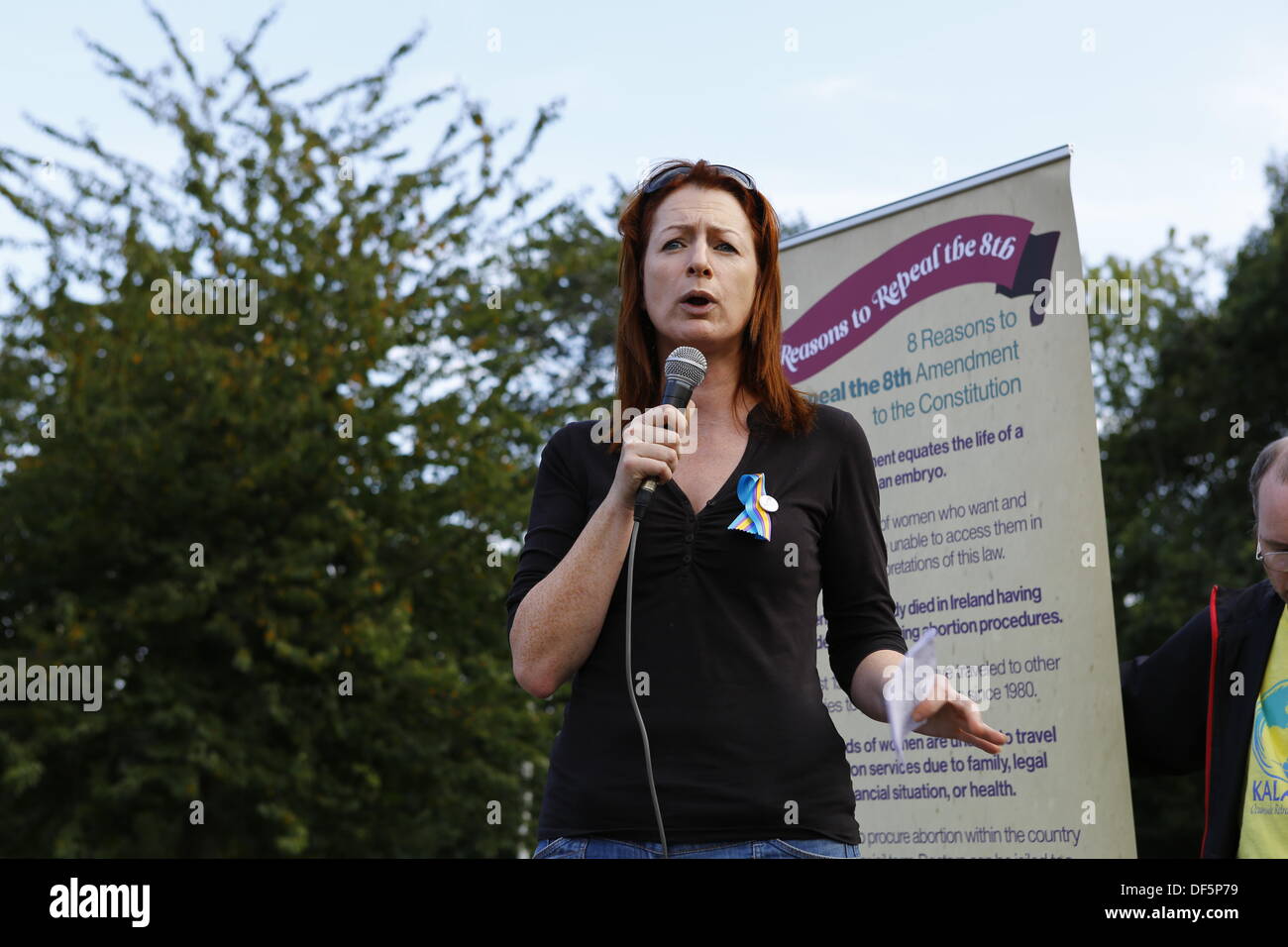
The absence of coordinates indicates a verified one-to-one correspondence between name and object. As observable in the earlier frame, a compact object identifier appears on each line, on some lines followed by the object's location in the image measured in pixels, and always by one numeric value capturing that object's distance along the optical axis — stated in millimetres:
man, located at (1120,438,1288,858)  3051
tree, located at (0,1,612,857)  10227
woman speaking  1980
